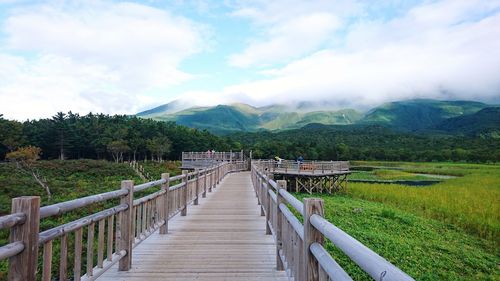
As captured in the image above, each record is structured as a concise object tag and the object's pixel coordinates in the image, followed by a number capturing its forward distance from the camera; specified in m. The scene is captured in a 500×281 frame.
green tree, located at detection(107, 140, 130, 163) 68.50
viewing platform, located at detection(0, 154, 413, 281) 2.44
